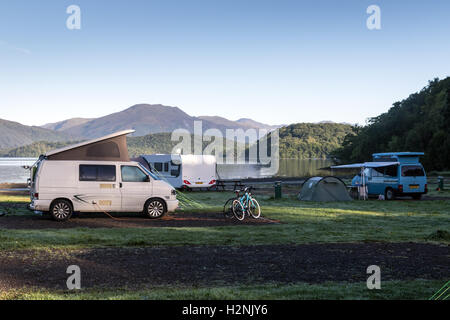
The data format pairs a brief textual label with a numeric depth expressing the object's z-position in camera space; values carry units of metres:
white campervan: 13.55
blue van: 22.50
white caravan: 29.14
